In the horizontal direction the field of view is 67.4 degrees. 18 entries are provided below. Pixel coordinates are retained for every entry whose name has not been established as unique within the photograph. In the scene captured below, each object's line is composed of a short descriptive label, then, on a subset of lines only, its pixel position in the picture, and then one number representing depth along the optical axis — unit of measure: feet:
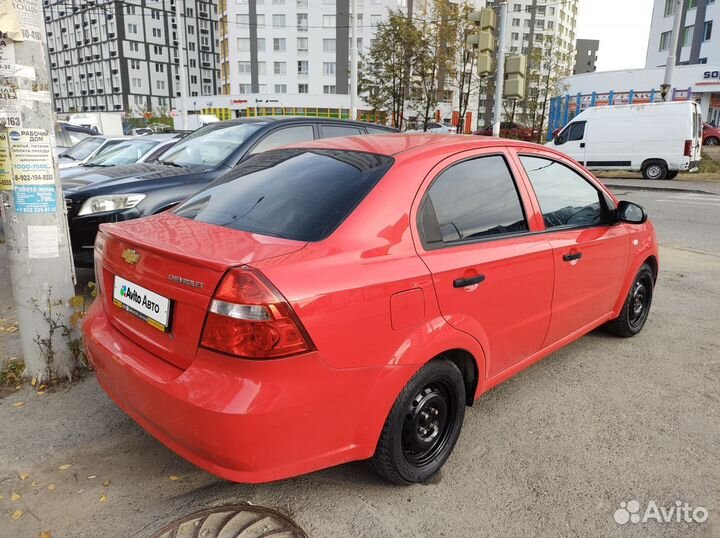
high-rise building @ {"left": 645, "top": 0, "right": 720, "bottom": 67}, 134.62
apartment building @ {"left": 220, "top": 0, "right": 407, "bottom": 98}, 207.10
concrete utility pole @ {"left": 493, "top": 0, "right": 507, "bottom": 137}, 40.14
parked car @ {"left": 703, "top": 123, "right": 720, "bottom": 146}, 99.35
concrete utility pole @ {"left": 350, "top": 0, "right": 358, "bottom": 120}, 77.28
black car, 15.56
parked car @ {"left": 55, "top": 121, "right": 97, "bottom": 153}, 46.65
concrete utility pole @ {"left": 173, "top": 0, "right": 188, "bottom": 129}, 89.36
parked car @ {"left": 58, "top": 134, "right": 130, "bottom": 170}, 32.57
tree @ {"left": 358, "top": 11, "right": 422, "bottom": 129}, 110.93
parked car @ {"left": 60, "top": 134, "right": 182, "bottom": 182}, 25.02
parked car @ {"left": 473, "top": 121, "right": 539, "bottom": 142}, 121.90
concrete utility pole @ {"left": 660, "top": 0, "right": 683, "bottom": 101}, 58.13
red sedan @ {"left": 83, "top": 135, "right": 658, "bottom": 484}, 6.51
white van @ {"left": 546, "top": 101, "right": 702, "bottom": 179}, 55.57
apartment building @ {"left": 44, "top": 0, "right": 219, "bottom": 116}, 282.15
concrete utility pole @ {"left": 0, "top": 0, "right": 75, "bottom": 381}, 10.12
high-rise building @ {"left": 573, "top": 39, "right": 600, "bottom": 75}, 343.26
